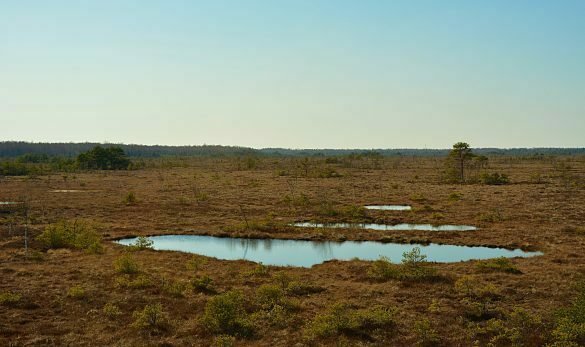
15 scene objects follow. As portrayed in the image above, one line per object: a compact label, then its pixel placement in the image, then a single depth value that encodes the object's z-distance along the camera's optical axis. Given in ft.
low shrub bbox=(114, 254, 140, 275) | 77.15
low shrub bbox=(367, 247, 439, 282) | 74.23
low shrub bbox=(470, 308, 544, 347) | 50.26
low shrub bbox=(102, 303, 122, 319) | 58.88
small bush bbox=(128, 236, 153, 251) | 97.40
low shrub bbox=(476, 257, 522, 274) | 77.49
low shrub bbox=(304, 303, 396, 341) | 52.85
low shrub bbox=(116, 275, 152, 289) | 70.23
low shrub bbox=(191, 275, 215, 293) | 69.97
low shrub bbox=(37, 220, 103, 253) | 95.96
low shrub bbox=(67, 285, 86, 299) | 64.90
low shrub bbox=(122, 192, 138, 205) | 167.47
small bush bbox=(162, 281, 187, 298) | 67.56
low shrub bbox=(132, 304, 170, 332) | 54.85
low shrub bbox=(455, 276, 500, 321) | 58.59
